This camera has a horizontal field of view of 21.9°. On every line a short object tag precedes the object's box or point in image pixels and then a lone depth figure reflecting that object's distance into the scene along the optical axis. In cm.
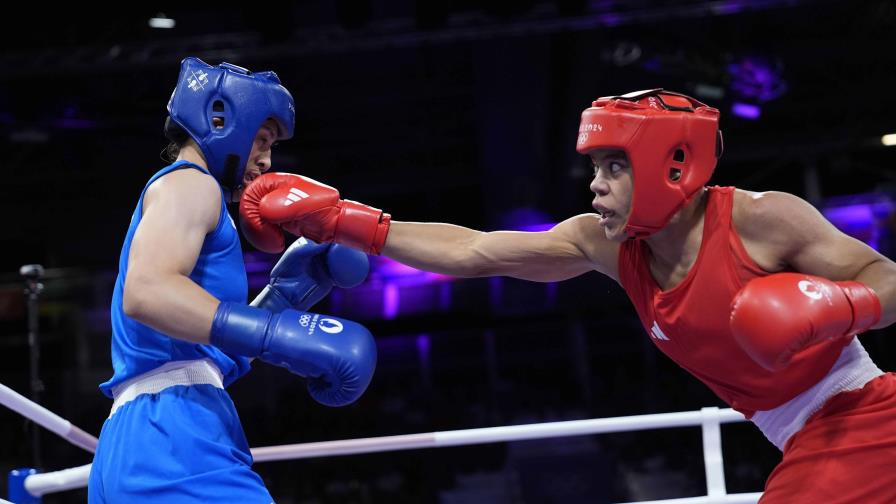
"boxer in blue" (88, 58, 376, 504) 369
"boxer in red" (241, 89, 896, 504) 390
